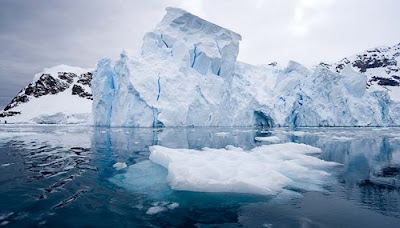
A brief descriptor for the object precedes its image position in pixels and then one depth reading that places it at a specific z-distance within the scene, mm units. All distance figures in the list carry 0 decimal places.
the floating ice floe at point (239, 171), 4730
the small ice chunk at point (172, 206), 3978
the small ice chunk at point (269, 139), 13805
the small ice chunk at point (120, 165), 6789
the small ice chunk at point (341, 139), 15027
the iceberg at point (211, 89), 24531
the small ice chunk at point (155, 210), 3785
